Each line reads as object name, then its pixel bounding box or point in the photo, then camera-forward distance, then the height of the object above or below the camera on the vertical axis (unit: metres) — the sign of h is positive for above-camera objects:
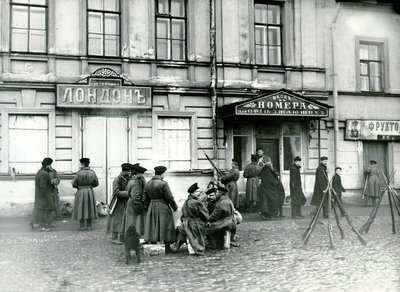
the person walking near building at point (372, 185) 16.72 -0.95
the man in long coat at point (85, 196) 11.61 -0.87
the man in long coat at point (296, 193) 13.46 -0.98
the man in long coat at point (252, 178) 14.65 -0.58
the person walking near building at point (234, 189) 14.10 -0.89
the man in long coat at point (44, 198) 11.73 -0.91
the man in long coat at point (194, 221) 8.80 -1.17
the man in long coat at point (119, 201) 10.09 -0.88
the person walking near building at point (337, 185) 13.98 -0.77
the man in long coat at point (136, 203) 9.23 -0.85
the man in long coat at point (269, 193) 13.27 -0.95
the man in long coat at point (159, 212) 8.90 -1.00
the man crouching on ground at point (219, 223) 9.20 -1.24
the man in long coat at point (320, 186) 13.18 -0.77
